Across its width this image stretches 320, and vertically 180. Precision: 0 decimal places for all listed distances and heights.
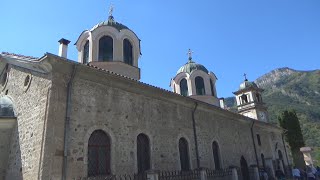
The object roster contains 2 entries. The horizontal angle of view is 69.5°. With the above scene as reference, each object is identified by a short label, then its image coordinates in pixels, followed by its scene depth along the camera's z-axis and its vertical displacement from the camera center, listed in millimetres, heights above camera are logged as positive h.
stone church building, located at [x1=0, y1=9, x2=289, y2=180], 7656 +1751
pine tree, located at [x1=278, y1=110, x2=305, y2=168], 24636 +1992
